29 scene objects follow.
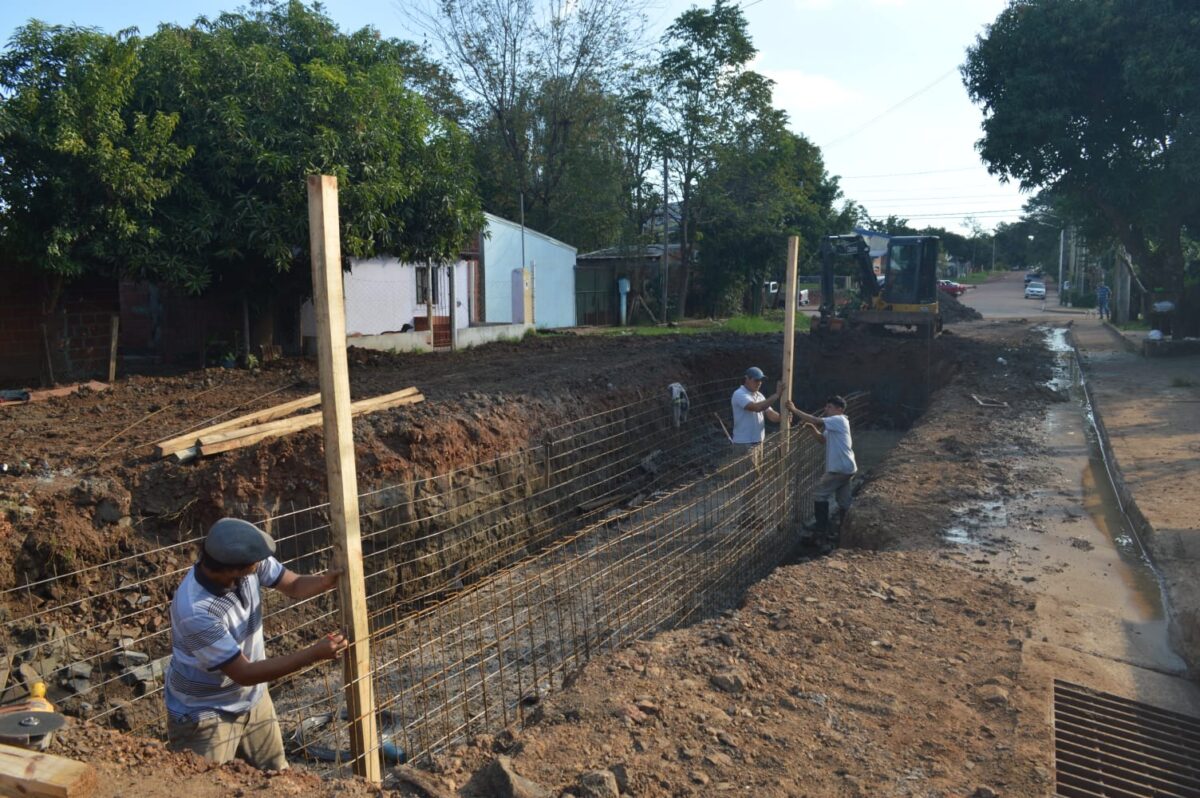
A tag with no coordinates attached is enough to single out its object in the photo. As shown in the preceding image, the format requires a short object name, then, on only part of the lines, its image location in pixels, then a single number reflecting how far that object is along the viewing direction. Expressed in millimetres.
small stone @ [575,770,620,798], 3428
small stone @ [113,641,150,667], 5715
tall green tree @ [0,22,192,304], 10578
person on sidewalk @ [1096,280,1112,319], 33091
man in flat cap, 3355
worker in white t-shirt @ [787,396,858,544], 9273
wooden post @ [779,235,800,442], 8469
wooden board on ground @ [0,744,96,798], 2693
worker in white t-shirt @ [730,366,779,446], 9906
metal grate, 4117
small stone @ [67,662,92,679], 5434
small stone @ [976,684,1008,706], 4402
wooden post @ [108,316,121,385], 11586
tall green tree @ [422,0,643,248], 27391
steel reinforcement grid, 5496
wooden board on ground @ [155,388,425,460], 7258
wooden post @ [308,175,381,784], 3311
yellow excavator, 19719
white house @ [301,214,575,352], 18344
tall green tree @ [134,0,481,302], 11898
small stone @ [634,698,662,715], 4121
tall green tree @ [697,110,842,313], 27234
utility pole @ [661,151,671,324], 27391
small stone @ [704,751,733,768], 3738
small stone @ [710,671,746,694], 4402
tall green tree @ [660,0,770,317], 26609
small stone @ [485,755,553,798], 3441
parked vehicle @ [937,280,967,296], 47688
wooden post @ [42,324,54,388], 11570
